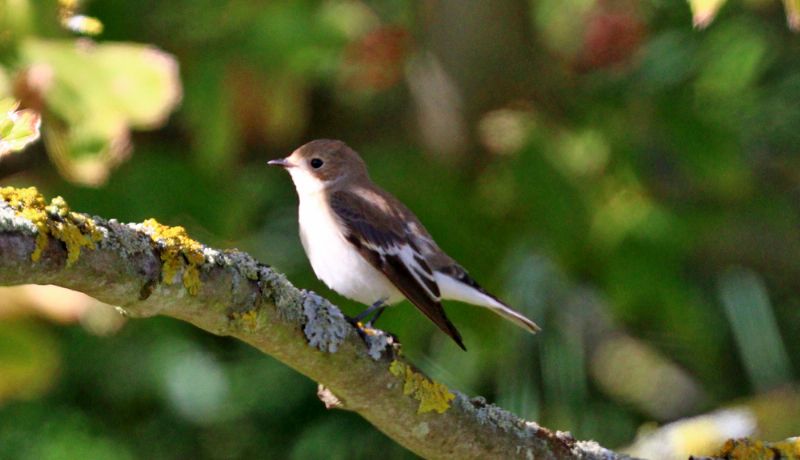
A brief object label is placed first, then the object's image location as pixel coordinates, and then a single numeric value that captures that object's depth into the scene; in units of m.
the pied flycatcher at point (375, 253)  7.25
